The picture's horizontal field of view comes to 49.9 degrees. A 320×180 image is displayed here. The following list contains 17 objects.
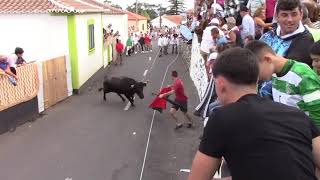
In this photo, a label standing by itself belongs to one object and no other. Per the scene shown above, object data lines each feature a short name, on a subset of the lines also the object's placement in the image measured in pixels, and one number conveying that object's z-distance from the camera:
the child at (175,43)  29.09
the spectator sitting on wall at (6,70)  9.19
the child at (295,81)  2.27
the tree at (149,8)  91.67
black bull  12.10
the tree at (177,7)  87.28
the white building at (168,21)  70.38
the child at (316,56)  2.73
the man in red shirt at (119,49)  23.58
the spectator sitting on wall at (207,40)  8.07
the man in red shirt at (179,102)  9.52
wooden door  11.74
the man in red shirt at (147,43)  32.82
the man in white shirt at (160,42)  28.30
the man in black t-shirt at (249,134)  1.76
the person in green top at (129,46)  29.37
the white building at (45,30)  14.21
